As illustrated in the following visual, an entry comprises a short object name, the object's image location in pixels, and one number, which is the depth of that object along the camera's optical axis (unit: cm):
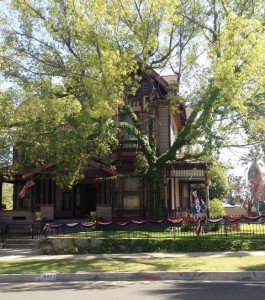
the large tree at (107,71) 1652
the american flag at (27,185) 2340
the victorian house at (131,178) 2402
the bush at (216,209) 2827
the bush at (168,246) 1579
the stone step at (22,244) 1886
